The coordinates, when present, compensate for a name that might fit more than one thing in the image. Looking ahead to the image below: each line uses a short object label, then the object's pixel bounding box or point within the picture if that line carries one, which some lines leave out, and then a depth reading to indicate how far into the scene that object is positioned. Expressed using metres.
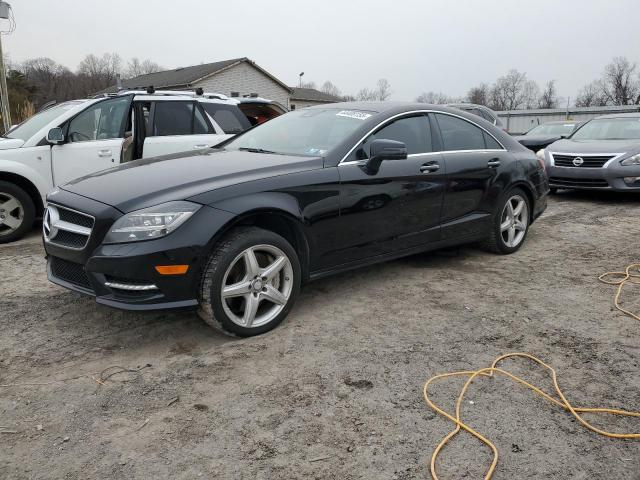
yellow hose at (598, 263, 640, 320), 4.58
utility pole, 15.91
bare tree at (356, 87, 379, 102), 78.72
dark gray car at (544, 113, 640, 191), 8.70
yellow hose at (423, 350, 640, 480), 2.37
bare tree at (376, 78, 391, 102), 81.76
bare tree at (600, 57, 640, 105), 64.48
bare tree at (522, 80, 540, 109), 81.25
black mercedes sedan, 3.15
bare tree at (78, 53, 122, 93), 66.50
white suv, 6.02
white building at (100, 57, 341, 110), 35.03
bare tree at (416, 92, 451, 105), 72.14
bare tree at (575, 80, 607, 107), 65.75
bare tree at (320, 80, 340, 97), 96.51
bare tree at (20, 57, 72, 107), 57.34
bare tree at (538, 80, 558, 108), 75.81
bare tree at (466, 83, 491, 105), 78.25
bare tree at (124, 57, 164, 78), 84.81
